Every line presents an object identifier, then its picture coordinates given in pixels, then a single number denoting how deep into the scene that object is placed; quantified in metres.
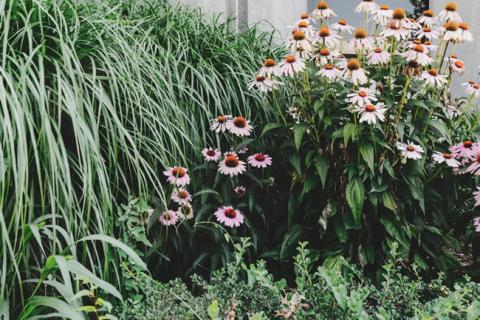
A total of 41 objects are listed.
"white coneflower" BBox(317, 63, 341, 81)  2.16
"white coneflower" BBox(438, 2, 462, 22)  2.36
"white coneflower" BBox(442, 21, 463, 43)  2.26
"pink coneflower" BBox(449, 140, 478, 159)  2.28
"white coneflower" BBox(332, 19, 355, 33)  2.35
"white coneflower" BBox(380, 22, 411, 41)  2.21
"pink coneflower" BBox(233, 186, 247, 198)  2.38
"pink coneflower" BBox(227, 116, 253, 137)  2.37
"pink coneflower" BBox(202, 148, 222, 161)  2.34
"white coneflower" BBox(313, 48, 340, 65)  2.25
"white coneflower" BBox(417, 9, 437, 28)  2.36
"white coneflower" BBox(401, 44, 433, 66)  2.20
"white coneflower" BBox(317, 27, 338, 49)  2.26
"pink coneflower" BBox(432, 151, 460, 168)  2.22
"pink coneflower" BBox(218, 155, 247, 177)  2.29
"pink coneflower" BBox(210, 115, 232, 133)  2.38
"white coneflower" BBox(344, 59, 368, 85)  2.13
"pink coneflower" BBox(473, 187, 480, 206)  2.18
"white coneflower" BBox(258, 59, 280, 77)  2.26
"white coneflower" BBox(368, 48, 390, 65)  2.24
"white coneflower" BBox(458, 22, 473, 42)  2.30
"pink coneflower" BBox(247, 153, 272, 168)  2.35
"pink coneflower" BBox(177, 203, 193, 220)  2.20
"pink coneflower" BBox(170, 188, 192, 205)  2.20
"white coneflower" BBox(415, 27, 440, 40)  2.28
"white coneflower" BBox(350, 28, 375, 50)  2.25
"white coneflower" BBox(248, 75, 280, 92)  2.30
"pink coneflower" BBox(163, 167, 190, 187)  2.16
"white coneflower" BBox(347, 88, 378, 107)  2.12
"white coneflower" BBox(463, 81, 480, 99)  2.45
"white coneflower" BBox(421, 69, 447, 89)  2.23
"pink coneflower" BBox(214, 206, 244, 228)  2.21
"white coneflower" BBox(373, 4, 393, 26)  2.30
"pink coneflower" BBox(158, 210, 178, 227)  2.13
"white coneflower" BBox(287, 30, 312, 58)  2.21
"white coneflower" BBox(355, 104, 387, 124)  2.07
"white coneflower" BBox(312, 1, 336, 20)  2.39
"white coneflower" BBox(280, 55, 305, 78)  2.19
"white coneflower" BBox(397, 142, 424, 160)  2.13
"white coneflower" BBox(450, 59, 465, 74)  2.43
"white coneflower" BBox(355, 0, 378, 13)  2.31
